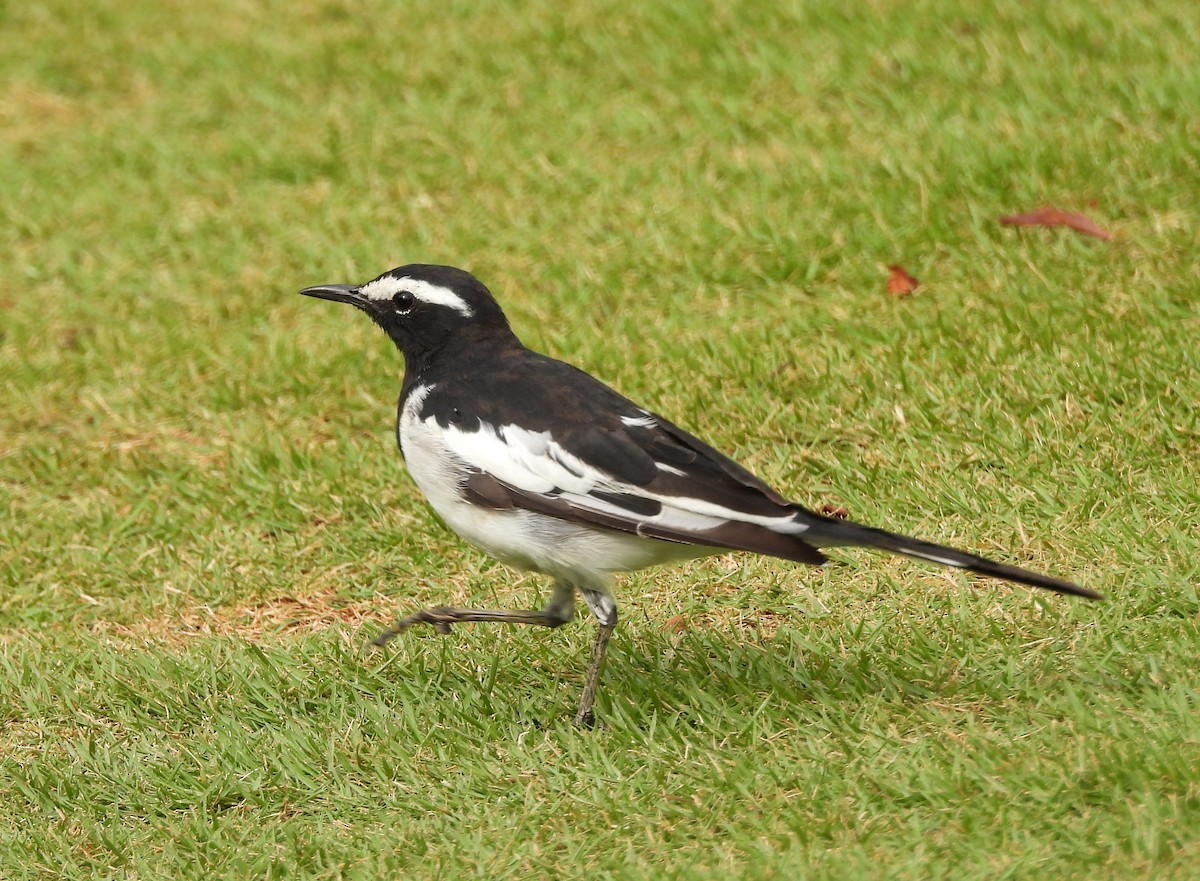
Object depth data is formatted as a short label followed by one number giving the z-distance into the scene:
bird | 9.53
